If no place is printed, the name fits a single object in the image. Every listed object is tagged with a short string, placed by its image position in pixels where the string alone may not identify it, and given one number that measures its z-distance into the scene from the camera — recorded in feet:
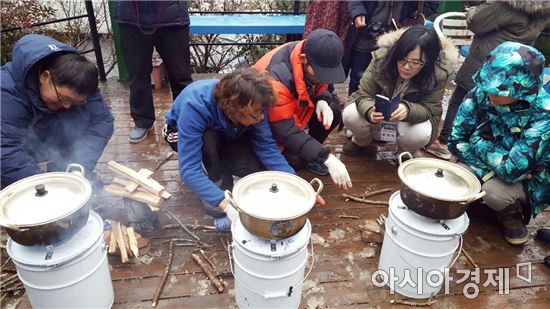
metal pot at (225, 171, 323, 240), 6.22
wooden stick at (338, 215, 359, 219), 10.41
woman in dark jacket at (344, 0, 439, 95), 13.19
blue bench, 17.40
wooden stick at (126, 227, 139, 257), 8.54
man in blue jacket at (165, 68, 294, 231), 7.65
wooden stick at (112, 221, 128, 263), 8.44
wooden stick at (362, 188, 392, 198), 11.40
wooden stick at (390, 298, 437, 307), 8.06
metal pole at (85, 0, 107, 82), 16.11
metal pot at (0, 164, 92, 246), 5.86
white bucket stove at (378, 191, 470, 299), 7.36
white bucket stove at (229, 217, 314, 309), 6.62
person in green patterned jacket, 8.15
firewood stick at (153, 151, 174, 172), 11.91
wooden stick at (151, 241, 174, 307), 7.75
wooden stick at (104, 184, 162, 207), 8.61
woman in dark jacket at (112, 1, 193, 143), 11.67
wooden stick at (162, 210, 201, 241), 9.37
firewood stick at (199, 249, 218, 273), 8.55
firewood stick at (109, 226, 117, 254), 8.48
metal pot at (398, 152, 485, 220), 6.97
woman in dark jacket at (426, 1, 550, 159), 11.20
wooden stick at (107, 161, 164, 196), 8.74
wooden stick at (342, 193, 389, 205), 11.00
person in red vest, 8.96
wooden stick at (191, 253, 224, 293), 8.08
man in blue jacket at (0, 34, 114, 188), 7.63
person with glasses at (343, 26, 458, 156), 10.32
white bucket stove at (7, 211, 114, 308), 6.22
